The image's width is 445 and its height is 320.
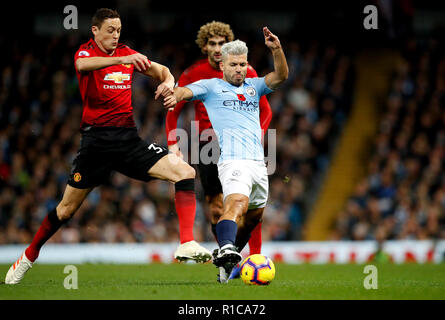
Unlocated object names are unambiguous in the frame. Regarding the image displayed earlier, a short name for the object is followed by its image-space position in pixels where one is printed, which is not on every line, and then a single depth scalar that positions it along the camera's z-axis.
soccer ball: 15.37
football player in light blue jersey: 15.51
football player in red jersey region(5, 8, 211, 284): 16.05
